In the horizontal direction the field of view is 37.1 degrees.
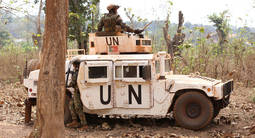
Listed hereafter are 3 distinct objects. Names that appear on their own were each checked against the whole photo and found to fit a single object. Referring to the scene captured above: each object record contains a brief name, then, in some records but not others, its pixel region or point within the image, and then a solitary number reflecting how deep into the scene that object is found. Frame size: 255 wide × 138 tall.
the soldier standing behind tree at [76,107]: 8.14
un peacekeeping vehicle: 7.89
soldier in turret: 8.76
